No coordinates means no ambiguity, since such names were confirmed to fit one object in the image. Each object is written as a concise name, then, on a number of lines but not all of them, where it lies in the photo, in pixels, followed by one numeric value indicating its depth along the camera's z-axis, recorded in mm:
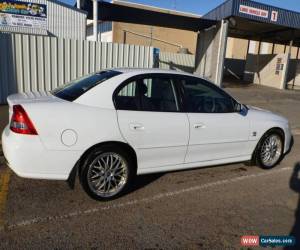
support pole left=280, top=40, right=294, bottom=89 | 21823
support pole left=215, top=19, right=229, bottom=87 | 15375
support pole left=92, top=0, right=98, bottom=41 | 11969
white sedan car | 3301
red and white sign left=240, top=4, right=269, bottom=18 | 16672
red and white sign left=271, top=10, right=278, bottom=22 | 18078
